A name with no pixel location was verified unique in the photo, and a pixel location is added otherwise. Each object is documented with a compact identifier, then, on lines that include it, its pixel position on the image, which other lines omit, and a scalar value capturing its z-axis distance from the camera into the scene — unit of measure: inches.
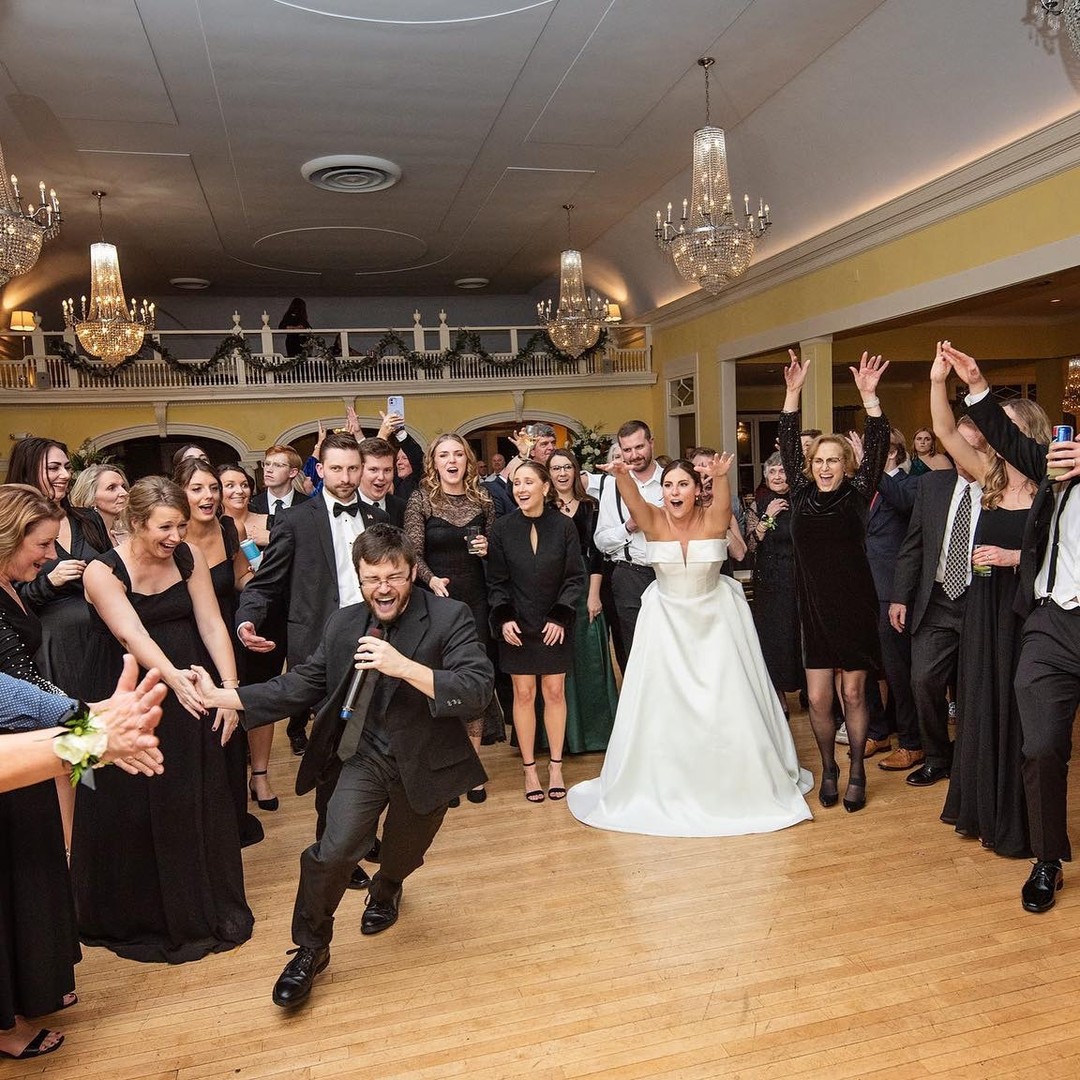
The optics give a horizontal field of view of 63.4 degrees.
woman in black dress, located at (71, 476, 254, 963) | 111.6
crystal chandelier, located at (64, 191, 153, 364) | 360.2
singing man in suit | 101.0
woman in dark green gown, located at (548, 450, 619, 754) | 192.5
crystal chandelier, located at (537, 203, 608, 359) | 418.3
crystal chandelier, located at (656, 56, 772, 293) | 272.7
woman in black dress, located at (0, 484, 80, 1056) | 91.5
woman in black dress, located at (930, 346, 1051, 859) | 133.6
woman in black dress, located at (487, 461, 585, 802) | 164.1
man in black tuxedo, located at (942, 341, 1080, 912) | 118.0
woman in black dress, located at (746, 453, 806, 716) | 200.1
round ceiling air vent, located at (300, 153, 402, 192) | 369.4
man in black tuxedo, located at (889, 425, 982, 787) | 144.2
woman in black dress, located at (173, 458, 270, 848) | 140.1
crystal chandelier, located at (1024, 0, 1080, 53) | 217.0
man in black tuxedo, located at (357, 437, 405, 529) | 159.6
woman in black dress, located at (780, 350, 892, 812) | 152.6
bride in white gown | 149.6
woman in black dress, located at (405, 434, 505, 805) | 166.9
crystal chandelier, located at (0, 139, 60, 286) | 244.7
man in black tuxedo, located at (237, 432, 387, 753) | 147.1
